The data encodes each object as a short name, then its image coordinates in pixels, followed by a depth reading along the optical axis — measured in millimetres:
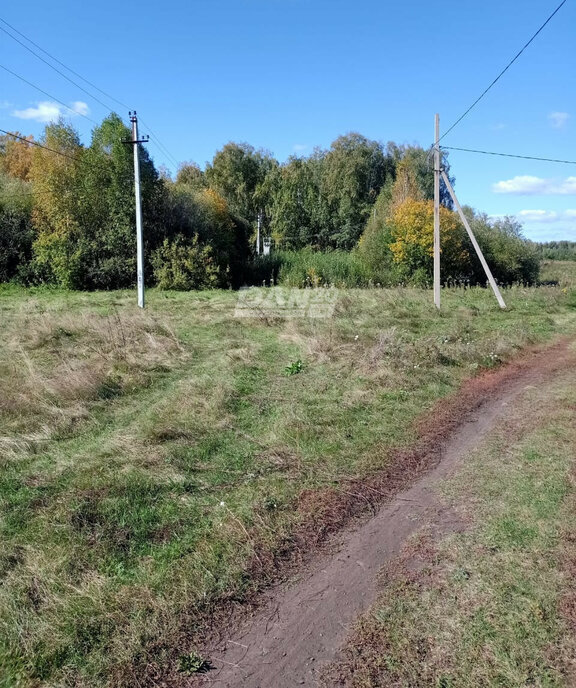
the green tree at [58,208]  24266
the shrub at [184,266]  25000
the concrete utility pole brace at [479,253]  15875
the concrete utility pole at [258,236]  40750
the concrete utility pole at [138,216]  16203
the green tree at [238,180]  46562
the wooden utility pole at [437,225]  15633
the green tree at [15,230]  24531
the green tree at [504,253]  32219
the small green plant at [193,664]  2538
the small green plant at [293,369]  8467
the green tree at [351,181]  45219
